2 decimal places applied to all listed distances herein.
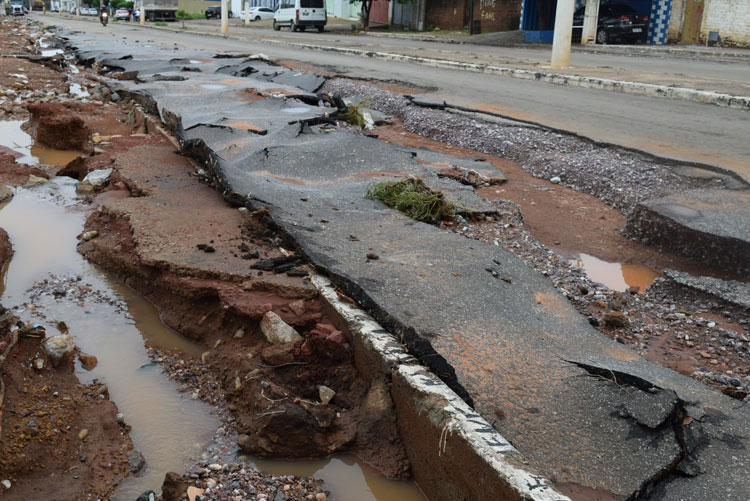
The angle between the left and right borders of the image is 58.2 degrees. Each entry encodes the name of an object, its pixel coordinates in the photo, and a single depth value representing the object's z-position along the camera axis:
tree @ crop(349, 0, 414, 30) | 32.22
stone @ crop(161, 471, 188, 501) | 2.28
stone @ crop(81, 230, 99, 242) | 4.60
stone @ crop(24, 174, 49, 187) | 6.02
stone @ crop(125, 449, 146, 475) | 2.49
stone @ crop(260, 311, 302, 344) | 3.01
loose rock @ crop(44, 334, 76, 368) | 3.05
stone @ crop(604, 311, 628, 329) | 3.39
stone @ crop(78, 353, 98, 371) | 3.17
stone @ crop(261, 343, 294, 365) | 2.89
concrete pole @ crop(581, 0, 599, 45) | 24.53
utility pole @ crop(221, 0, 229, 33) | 30.56
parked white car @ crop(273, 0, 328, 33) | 32.56
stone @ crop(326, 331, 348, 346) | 2.85
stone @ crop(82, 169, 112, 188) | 5.69
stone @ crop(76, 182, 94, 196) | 5.70
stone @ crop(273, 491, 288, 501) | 2.30
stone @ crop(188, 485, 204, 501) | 2.28
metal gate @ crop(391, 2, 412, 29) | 36.38
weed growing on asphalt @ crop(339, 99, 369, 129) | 7.72
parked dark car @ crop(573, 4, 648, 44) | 24.20
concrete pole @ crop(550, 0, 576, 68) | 13.85
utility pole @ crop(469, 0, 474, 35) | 29.93
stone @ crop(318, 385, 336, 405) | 2.74
